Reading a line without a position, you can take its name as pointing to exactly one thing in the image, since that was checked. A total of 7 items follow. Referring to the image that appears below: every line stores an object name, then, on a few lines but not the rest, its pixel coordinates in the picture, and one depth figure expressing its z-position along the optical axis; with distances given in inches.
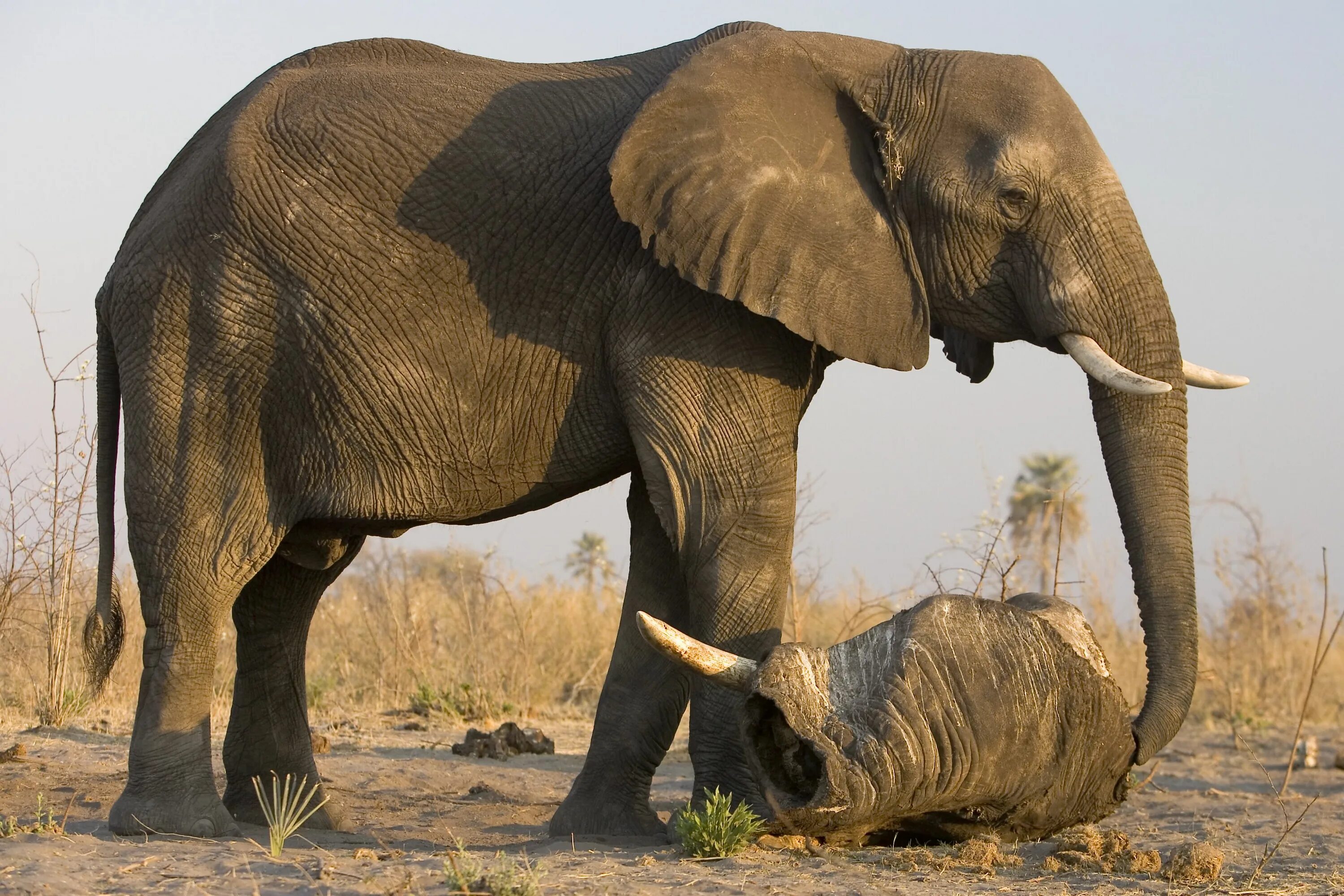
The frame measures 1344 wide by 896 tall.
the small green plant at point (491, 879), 310.2
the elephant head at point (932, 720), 389.7
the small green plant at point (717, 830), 383.6
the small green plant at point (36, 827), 404.2
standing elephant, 430.9
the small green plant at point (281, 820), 364.8
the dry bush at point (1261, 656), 1032.2
